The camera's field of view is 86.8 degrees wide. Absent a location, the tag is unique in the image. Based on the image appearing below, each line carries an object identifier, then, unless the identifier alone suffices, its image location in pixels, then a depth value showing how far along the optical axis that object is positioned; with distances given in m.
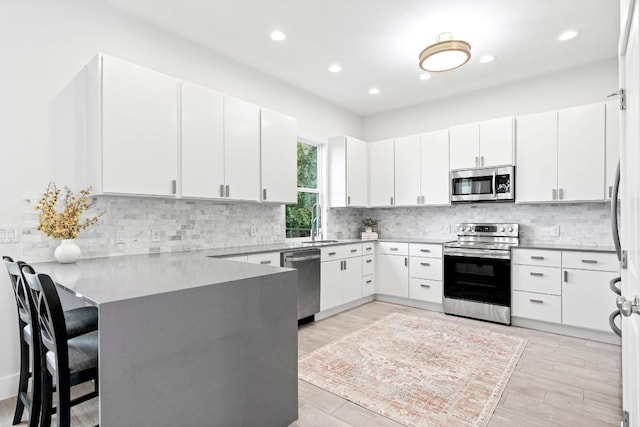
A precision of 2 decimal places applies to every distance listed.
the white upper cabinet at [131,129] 2.51
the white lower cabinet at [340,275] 4.10
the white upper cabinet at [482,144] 4.12
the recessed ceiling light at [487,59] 3.72
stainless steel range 3.88
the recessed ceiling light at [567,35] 3.24
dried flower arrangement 2.35
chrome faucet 4.93
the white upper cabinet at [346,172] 4.98
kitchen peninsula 1.29
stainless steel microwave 4.11
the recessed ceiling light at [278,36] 3.26
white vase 2.34
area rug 2.19
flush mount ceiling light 2.95
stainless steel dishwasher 3.70
